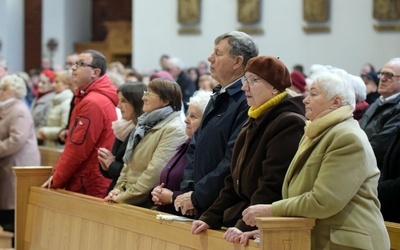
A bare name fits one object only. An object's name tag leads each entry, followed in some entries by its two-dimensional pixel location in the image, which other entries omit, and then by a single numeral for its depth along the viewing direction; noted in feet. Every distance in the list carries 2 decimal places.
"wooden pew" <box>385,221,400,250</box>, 15.05
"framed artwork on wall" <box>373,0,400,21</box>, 41.73
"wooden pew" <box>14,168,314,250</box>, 13.30
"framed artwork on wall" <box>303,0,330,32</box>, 44.60
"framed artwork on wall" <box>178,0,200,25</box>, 50.96
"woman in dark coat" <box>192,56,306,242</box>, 14.44
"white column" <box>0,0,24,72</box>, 68.28
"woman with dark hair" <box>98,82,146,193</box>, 20.30
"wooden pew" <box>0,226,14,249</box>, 24.86
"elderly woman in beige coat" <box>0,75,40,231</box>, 26.81
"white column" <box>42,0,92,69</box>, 63.67
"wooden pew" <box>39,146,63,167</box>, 29.17
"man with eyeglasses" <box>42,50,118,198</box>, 21.24
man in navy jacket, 15.92
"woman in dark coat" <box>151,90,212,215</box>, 17.72
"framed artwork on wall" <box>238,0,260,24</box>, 47.65
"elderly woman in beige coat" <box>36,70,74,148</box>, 30.42
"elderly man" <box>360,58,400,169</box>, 18.35
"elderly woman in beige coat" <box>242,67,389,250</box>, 13.29
